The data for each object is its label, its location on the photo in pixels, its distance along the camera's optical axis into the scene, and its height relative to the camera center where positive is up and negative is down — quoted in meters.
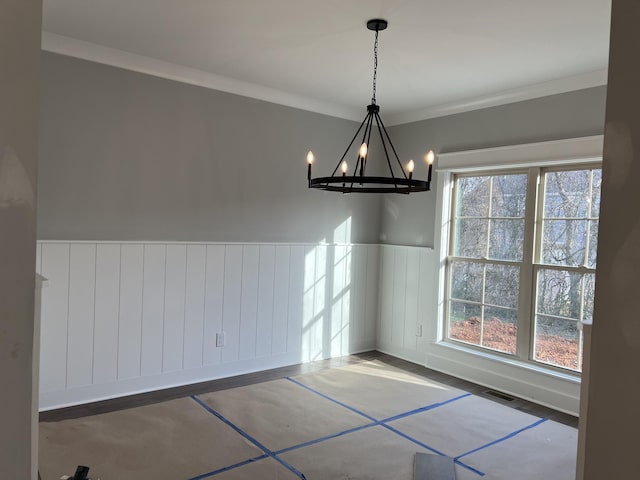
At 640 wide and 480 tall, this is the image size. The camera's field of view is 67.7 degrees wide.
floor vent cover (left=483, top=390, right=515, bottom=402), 3.89 -1.32
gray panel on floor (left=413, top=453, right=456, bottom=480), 2.57 -1.30
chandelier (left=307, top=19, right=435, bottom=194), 2.58 +0.29
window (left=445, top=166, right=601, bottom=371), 3.72 -0.20
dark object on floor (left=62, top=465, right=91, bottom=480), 2.35 -1.27
